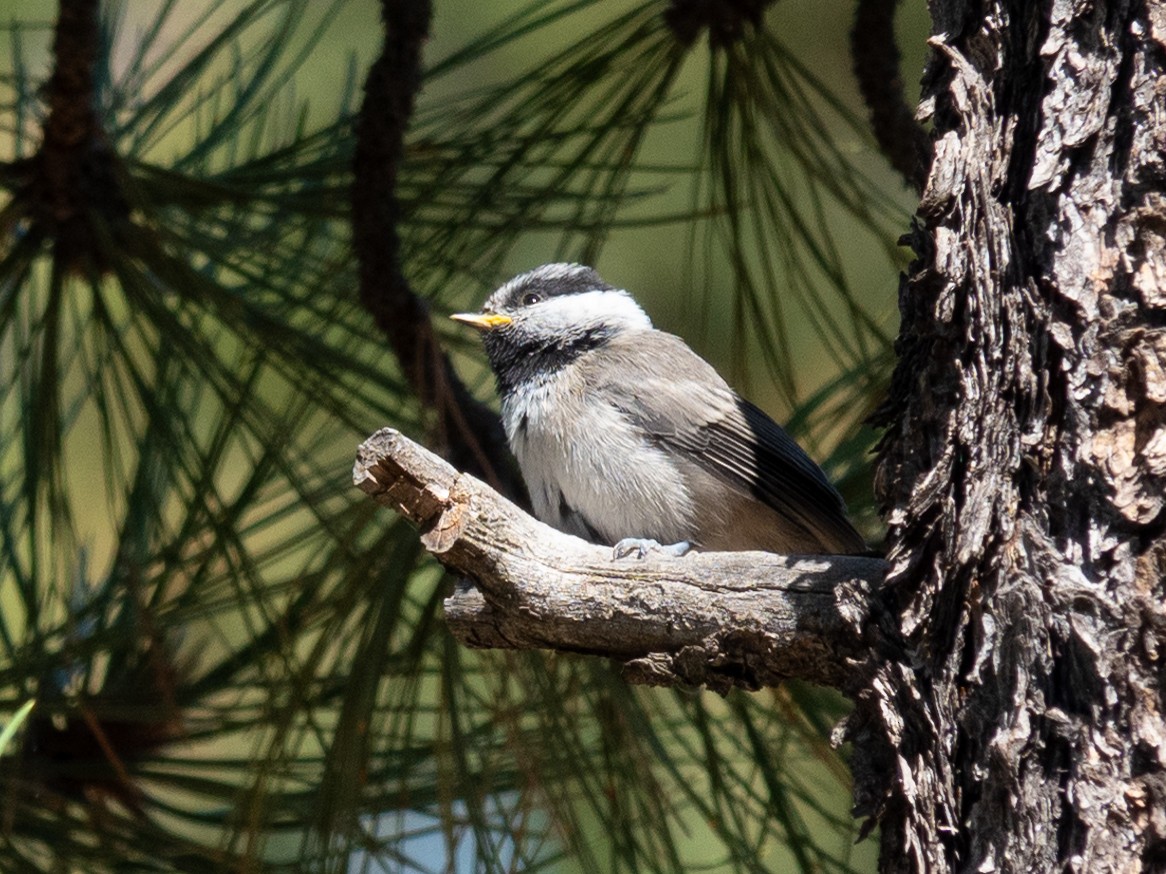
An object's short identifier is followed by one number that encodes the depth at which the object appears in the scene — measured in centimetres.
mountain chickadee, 575
